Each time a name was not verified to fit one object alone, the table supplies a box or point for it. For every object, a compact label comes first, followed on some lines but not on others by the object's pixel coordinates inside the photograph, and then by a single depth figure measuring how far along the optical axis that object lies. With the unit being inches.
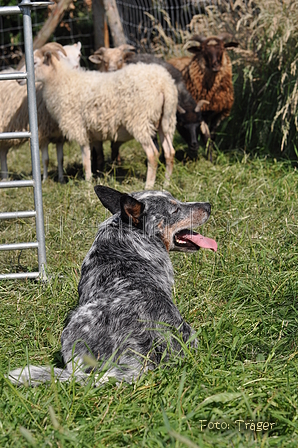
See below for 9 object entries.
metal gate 145.7
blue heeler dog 103.2
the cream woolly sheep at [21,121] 287.0
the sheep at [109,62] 299.6
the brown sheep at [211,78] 296.5
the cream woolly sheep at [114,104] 256.2
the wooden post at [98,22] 387.9
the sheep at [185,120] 293.3
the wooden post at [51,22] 328.6
